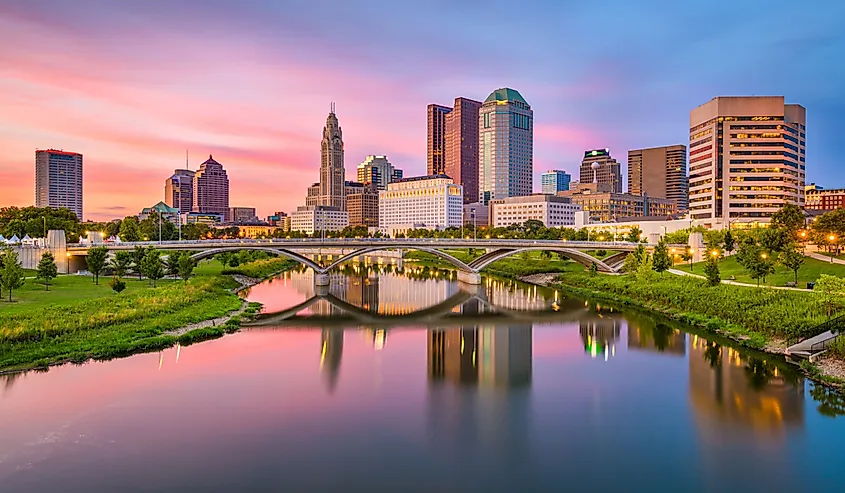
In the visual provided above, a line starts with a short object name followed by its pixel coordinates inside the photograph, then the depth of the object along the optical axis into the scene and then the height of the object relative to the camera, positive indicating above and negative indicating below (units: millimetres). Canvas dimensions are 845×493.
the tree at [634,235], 94400 +1134
